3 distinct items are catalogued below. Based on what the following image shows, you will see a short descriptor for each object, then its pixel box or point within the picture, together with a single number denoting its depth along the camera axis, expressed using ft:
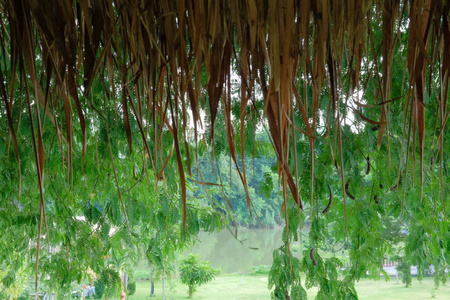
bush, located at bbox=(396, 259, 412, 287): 19.45
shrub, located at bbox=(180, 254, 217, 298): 27.07
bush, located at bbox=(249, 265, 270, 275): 35.31
